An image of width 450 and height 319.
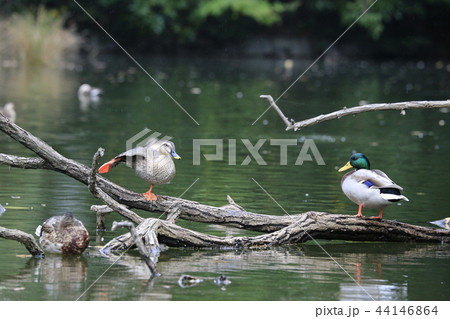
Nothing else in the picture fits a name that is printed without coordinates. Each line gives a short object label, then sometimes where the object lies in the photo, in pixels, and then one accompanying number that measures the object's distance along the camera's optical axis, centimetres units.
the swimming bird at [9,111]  2886
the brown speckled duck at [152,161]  1444
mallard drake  1441
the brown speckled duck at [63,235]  1322
